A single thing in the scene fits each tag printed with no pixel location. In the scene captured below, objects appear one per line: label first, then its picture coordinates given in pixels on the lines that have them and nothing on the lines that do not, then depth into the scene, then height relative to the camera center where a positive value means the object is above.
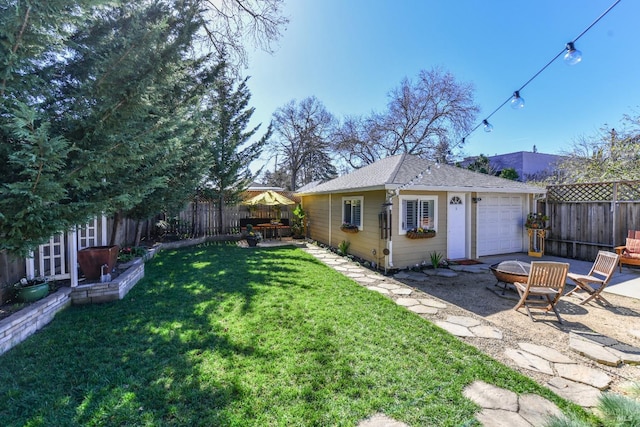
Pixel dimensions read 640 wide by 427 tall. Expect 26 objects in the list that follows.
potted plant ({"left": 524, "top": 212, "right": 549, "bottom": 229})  8.91 -0.46
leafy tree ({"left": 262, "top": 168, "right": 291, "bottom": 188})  29.59 +3.65
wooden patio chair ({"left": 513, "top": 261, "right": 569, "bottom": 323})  4.20 -1.18
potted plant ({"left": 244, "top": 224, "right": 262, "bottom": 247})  10.88 -1.11
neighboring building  24.30 +4.12
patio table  12.78 -0.81
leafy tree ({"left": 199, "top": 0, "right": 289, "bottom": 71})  9.20 +6.53
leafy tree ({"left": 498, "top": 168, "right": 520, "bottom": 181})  17.67 +2.18
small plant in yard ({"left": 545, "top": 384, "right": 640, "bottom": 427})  1.97 -1.56
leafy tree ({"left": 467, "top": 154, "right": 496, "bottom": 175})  21.64 +3.41
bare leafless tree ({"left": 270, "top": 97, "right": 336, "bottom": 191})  25.84 +7.15
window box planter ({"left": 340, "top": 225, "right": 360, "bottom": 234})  8.41 -0.62
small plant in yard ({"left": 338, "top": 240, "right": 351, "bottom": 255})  9.02 -1.26
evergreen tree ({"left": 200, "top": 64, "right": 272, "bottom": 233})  12.15 +3.06
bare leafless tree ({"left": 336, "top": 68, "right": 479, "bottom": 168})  19.80 +6.72
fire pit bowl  4.99 -1.22
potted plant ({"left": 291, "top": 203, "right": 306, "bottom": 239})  13.27 -0.70
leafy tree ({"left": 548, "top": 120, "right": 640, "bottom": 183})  10.44 +2.12
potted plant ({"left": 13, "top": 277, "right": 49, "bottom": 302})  3.77 -1.08
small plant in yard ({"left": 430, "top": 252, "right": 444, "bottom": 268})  7.43 -1.38
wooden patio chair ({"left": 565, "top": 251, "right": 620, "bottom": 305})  4.63 -1.19
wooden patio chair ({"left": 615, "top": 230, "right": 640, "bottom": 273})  6.77 -1.15
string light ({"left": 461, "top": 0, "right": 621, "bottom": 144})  3.34 +2.10
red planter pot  4.85 -0.87
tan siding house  7.14 -0.11
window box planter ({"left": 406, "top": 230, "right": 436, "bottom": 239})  7.19 -0.69
